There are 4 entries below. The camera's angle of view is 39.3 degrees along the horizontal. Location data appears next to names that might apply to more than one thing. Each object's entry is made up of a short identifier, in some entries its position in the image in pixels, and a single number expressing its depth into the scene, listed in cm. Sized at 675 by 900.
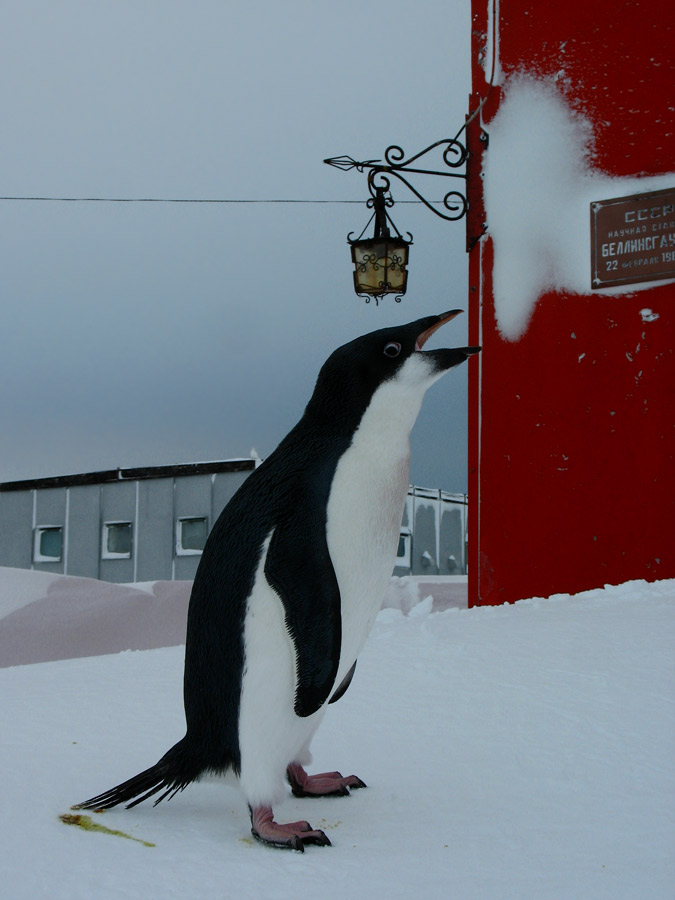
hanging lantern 565
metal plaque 538
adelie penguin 189
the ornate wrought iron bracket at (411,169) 574
